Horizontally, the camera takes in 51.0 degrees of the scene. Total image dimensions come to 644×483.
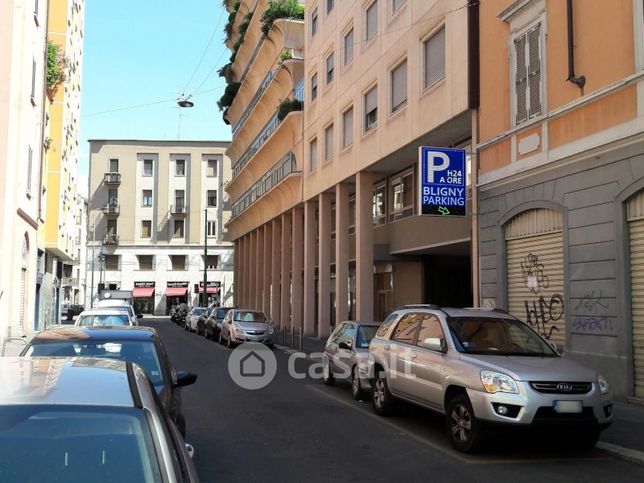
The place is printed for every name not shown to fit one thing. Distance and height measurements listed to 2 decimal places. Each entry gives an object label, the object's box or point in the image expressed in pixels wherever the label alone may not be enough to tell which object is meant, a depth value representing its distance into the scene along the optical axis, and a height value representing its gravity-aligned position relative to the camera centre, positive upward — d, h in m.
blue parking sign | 15.87 +2.55
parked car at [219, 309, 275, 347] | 25.89 -1.51
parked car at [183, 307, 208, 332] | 39.48 -1.77
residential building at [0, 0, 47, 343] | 23.42 +5.15
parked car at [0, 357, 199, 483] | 2.71 -0.62
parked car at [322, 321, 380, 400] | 12.09 -1.27
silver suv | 7.56 -1.06
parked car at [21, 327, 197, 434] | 6.46 -0.60
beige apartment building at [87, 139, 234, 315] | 72.44 +7.66
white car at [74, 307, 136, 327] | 15.17 -0.67
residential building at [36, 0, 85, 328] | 35.31 +7.14
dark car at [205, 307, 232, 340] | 30.69 -1.54
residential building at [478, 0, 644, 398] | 11.44 +2.25
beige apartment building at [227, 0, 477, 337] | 18.56 +4.55
